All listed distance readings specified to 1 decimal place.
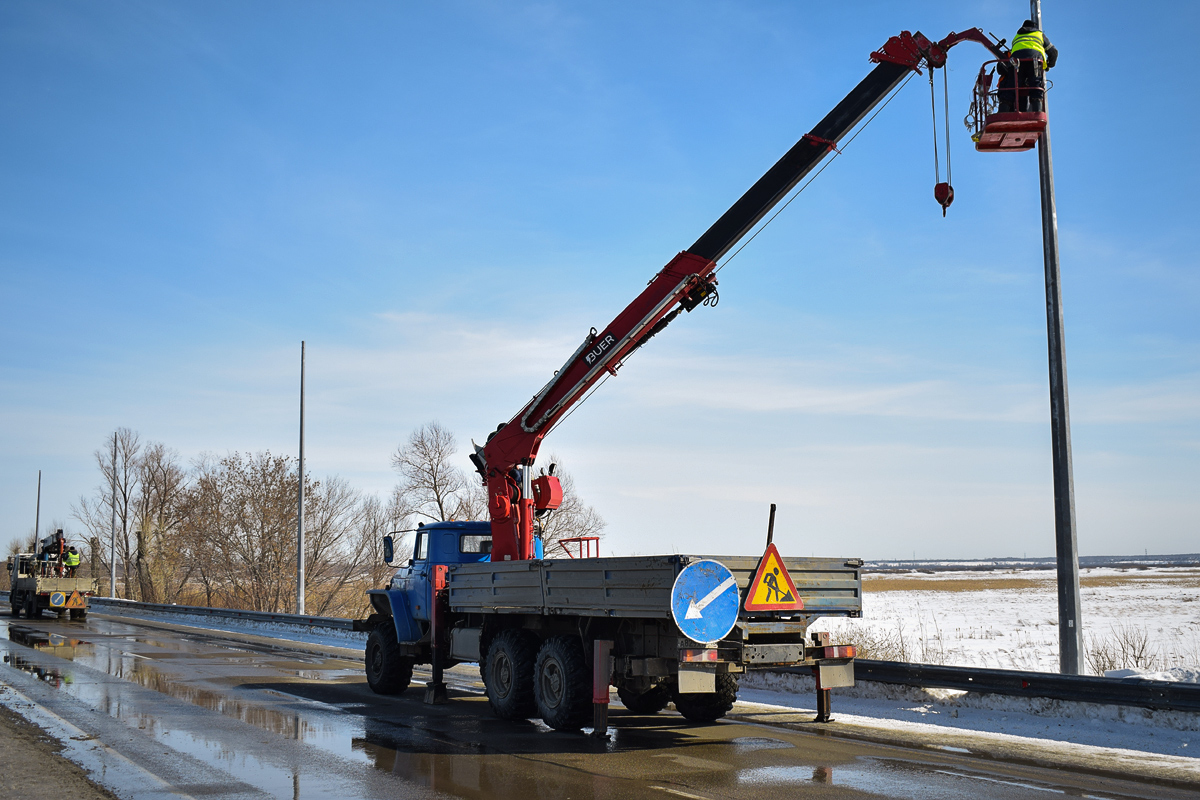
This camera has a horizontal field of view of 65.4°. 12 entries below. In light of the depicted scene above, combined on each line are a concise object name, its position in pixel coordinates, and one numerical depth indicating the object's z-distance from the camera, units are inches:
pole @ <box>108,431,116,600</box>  1977.1
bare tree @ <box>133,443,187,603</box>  2075.5
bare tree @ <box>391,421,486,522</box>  1680.6
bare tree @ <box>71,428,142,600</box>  2559.1
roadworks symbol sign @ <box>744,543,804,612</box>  376.5
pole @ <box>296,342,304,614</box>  1066.7
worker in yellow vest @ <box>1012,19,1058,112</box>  421.7
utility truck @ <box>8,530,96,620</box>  1301.7
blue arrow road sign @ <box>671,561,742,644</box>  351.9
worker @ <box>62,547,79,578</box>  1402.6
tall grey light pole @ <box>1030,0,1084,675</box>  430.9
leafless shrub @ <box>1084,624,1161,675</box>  482.9
